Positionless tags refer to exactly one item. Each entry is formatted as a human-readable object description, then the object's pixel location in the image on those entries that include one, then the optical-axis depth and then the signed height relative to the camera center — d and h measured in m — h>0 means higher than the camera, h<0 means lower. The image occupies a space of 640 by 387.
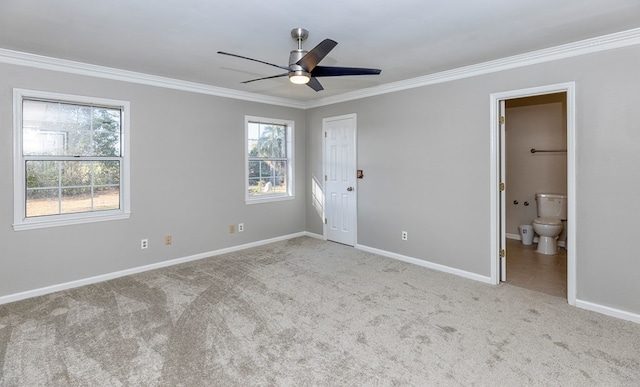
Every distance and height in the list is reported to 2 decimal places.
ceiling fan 2.34 +0.96
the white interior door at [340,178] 5.12 +0.21
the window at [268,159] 5.25 +0.54
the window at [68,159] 3.32 +0.35
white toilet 4.71 -0.42
